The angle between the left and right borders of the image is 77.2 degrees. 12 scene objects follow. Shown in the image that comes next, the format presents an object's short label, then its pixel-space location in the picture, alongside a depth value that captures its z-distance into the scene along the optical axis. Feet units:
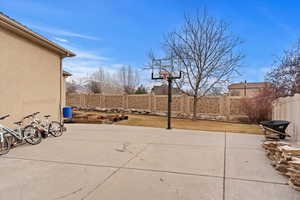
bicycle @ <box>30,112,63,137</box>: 21.53
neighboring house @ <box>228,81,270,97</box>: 118.85
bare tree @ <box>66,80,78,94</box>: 100.49
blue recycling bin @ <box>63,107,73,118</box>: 30.91
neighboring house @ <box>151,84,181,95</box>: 80.59
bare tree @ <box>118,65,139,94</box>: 101.96
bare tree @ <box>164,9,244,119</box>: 46.85
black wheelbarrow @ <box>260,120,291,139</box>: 22.48
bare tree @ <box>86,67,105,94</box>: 96.27
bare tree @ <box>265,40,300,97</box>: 32.48
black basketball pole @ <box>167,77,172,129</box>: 31.40
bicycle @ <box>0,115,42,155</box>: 16.17
